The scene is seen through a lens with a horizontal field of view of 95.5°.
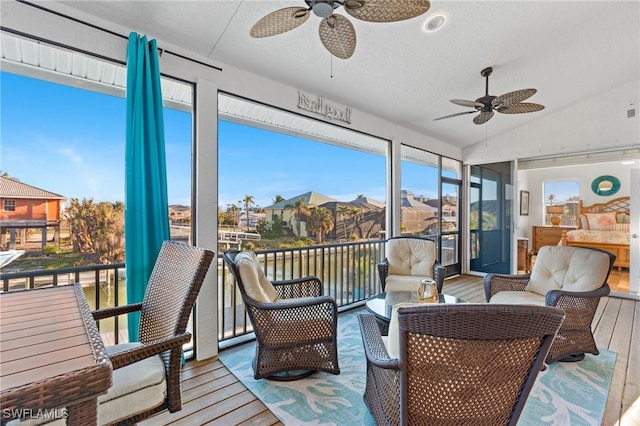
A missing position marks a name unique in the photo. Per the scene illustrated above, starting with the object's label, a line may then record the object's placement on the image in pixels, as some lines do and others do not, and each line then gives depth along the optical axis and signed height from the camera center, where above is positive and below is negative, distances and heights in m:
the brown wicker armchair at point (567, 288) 2.43 -0.67
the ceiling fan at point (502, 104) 3.03 +1.26
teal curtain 2.18 +0.37
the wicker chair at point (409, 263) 3.63 -0.61
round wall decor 6.79 +0.76
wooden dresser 7.22 -0.46
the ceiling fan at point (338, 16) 1.58 +1.21
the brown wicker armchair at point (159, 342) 1.23 -0.58
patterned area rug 1.83 -1.25
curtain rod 1.90 +1.38
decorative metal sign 3.40 +1.36
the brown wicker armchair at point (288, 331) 2.15 -0.85
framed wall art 7.74 +0.39
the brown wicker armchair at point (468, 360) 0.99 -0.54
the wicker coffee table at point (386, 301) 2.43 -0.80
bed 6.01 -0.27
